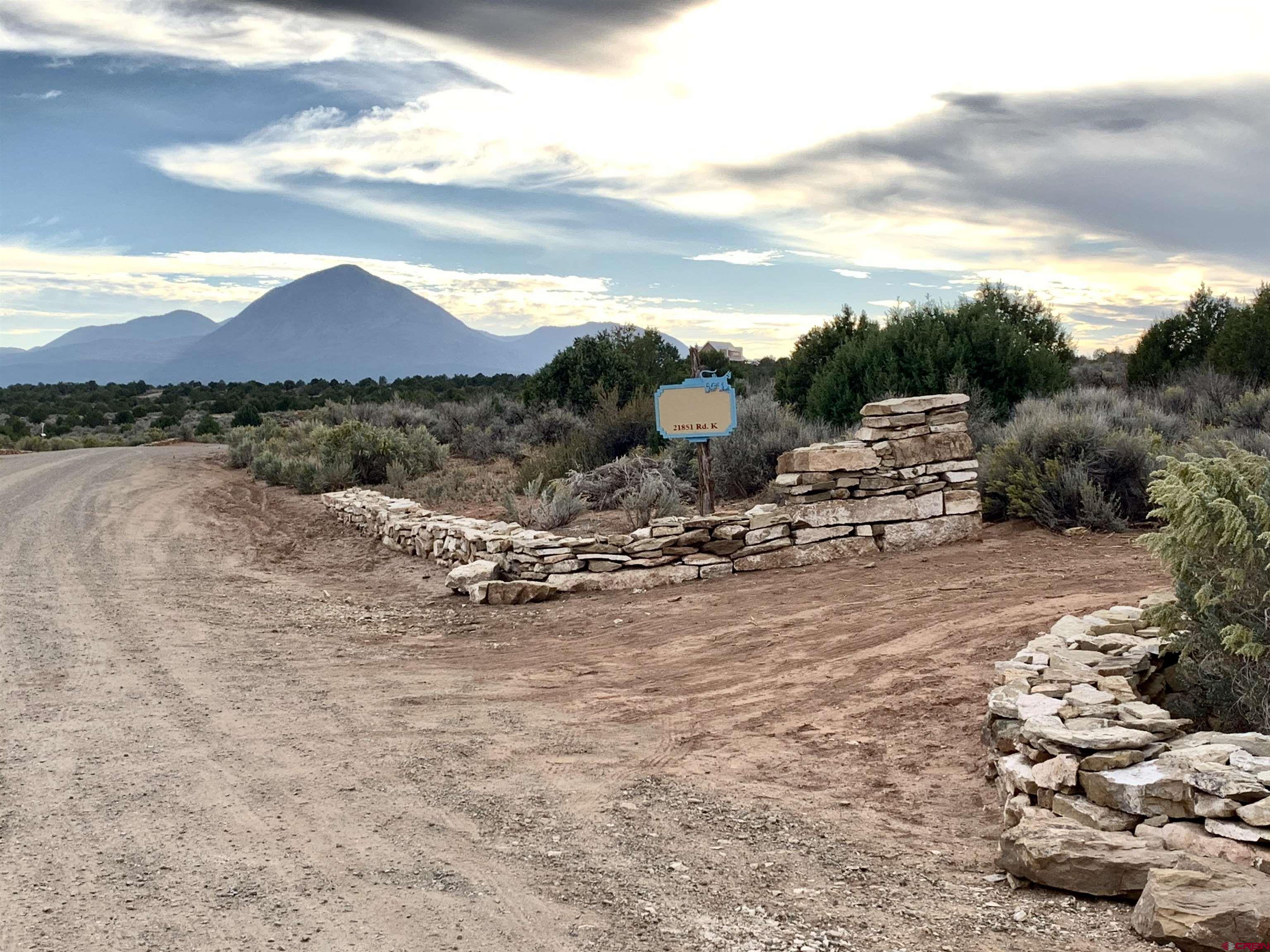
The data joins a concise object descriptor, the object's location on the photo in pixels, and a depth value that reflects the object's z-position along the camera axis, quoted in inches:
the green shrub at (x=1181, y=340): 916.0
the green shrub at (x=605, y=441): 664.4
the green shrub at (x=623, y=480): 523.5
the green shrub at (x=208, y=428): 1402.6
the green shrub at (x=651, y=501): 464.8
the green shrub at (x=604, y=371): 940.6
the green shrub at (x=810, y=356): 817.5
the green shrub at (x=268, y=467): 805.9
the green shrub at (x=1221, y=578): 183.0
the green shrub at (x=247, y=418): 1454.2
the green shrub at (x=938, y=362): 593.9
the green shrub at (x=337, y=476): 743.7
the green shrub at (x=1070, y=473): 415.2
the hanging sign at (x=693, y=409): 427.5
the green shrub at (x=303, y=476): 745.0
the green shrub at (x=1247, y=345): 761.0
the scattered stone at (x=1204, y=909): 123.2
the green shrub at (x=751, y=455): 525.0
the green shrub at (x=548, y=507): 484.1
